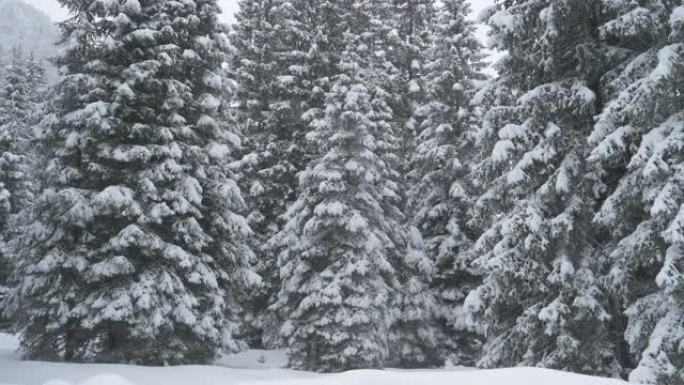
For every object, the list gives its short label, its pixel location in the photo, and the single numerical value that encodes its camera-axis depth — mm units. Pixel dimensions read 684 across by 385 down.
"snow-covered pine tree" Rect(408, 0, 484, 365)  22203
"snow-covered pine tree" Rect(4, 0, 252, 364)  14219
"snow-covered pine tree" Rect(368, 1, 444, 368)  21297
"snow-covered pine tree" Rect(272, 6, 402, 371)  18766
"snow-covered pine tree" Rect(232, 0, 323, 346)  25625
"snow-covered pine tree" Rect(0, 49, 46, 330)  30875
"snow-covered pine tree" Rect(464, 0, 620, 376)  12289
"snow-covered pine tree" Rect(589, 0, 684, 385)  10094
